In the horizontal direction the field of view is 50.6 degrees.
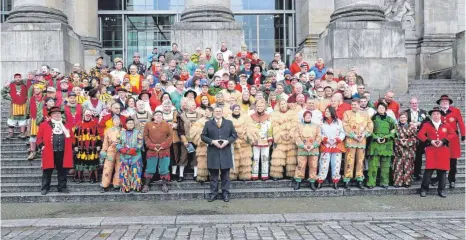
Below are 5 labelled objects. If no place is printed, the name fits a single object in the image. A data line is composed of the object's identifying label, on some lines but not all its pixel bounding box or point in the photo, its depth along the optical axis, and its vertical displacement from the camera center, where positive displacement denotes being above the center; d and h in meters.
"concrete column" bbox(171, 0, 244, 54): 15.94 +2.77
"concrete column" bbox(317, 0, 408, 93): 15.22 +1.99
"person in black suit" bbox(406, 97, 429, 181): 10.20 -0.18
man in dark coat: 9.27 -0.66
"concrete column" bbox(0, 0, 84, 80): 15.36 +2.32
